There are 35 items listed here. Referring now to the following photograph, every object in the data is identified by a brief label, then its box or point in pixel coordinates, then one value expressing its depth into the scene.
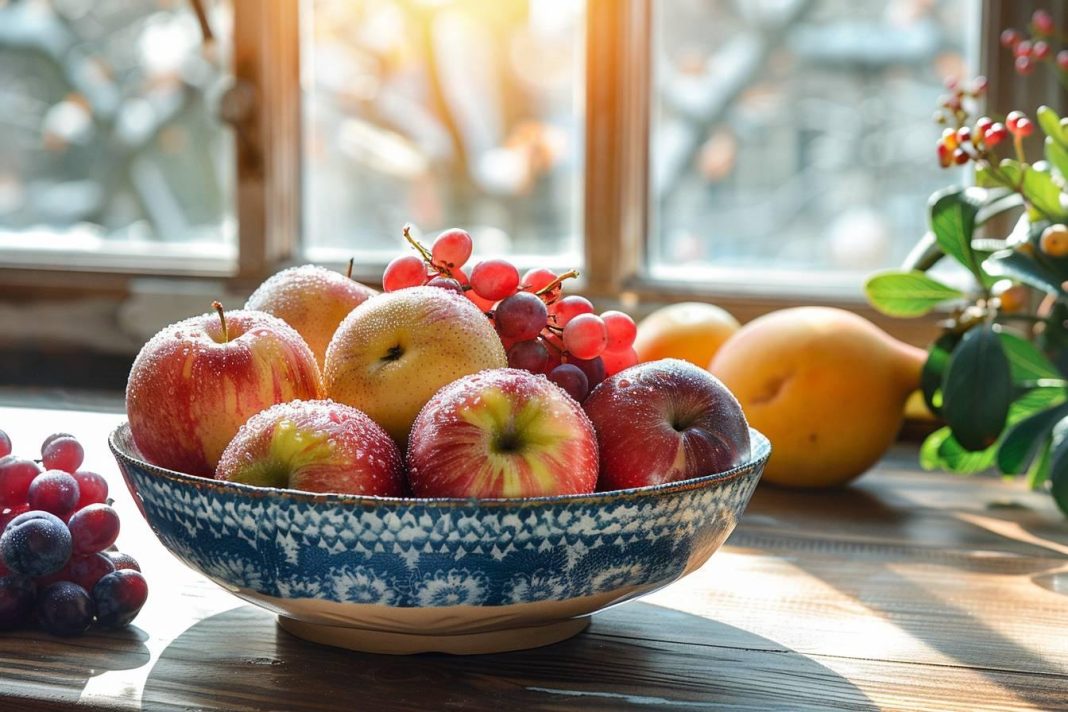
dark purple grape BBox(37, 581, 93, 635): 1.11
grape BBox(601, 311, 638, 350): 1.16
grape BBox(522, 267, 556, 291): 1.18
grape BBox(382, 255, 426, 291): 1.16
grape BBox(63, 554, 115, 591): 1.12
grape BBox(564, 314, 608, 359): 1.13
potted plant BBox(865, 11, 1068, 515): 1.34
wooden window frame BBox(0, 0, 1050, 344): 1.75
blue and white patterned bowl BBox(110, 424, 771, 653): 1.03
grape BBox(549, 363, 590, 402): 1.12
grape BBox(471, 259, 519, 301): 1.14
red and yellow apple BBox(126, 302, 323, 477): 1.09
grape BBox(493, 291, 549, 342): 1.13
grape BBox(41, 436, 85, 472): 1.17
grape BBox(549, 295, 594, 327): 1.16
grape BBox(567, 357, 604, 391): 1.15
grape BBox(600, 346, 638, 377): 1.17
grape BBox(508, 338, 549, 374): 1.14
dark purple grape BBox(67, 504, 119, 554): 1.12
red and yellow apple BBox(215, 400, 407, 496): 1.04
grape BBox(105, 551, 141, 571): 1.14
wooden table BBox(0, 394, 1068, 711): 1.06
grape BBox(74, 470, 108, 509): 1.15
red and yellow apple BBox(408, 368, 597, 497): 1.04
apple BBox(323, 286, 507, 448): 1.09
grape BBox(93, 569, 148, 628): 1.12
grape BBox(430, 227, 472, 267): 1.16
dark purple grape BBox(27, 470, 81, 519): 1.13
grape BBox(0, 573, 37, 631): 1.11
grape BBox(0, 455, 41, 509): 1.14
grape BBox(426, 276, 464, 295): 1.15
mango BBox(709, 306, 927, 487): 1.41
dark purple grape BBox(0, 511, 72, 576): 1.09
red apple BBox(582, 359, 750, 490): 1.08
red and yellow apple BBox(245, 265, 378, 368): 1.18
